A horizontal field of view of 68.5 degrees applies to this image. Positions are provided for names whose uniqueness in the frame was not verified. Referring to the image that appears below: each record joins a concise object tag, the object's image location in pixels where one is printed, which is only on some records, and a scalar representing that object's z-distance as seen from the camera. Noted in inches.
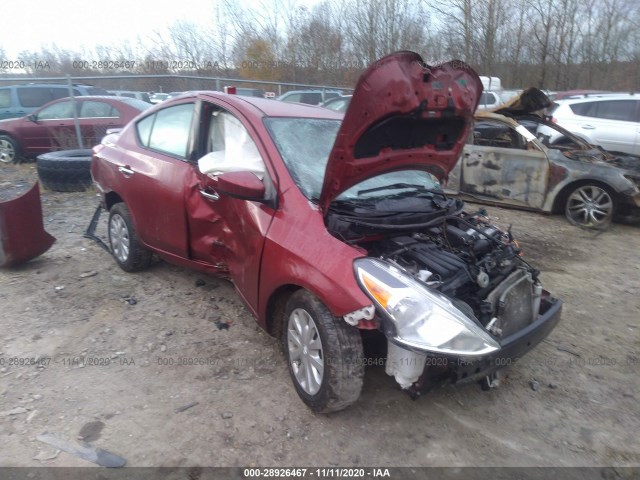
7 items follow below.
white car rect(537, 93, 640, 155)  370.6
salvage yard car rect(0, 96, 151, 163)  373.4
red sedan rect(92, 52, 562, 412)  95.8
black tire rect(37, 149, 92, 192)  287.0
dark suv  451.5
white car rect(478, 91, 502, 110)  628.1
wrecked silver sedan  255.8
